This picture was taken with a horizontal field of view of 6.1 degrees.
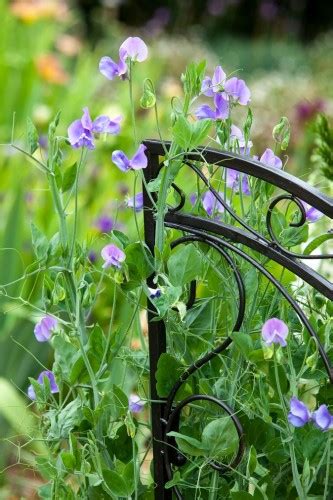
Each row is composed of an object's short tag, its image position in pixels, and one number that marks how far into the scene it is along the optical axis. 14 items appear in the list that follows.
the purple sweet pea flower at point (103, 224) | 5.39
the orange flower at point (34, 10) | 10.18
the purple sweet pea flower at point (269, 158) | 3.53
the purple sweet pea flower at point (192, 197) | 3.69
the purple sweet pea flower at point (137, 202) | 3.57
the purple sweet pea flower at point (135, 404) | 3.64
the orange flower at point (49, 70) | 8.55
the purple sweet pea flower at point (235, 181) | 3.58
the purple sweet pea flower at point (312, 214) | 3.50
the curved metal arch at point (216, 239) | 3.40
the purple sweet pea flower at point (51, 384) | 3.63
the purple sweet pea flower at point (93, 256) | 4.93
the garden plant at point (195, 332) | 3.45
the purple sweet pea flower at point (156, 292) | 3.48
